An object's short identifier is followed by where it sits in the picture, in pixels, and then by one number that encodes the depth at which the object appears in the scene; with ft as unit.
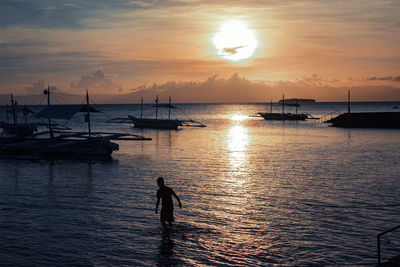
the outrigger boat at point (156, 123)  262.06
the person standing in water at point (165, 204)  43.52
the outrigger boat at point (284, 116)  376.78
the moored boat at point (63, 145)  115.75
